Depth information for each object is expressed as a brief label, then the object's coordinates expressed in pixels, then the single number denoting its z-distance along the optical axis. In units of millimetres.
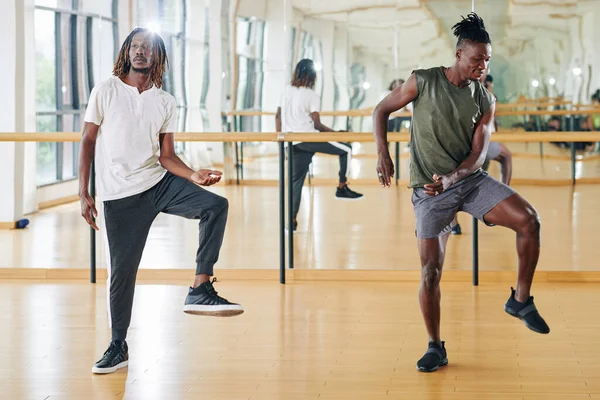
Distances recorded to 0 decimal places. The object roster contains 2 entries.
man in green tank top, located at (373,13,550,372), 4773
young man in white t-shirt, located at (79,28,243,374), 4855
